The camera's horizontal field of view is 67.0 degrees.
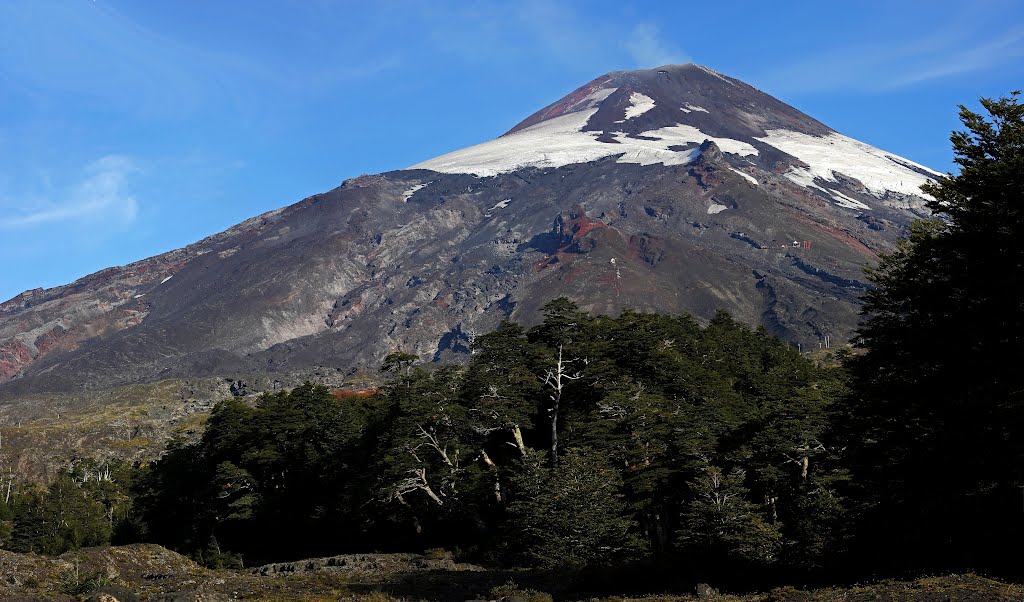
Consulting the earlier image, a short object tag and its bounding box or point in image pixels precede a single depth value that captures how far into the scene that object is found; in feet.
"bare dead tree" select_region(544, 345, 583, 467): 156.25
